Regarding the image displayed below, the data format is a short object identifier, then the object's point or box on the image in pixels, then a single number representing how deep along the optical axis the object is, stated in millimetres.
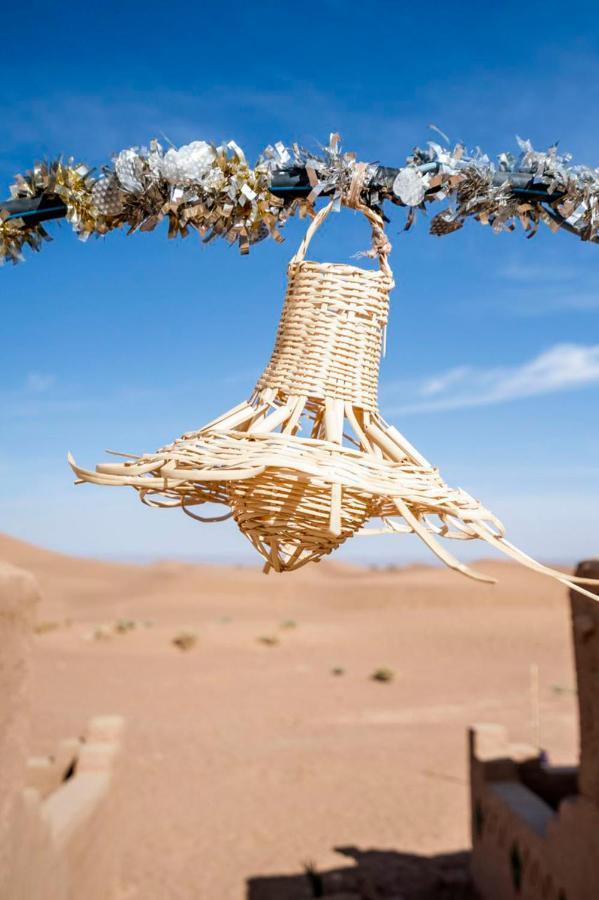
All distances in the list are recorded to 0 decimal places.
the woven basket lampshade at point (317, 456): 1052
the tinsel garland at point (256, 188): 1179
